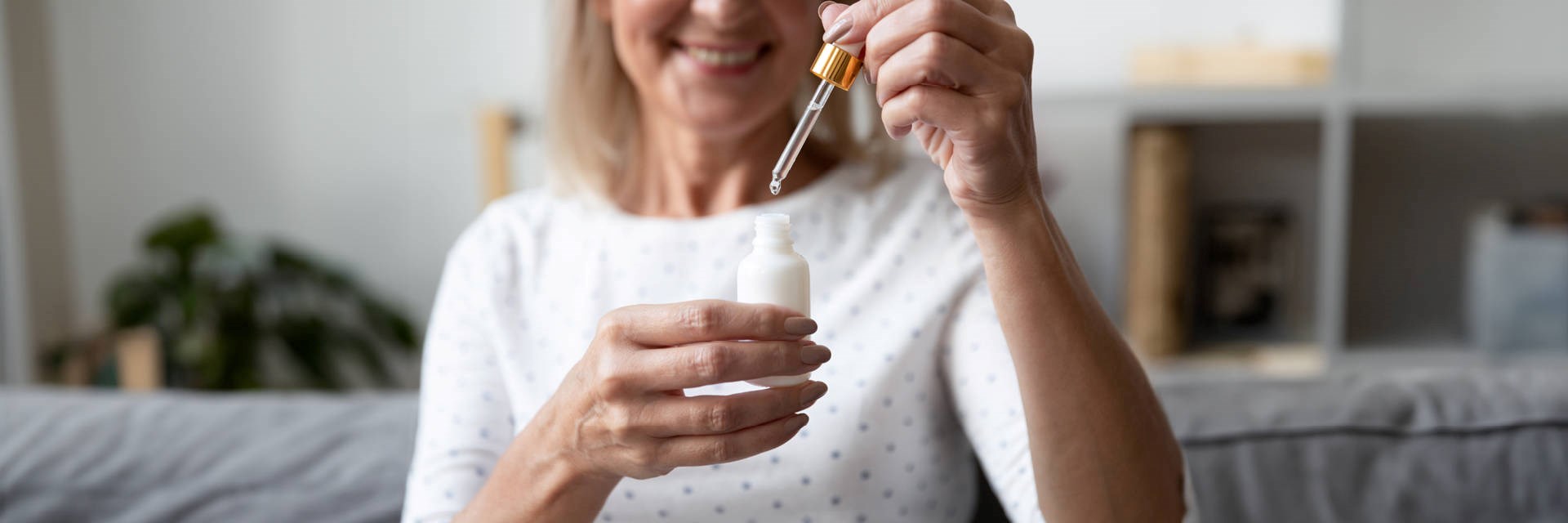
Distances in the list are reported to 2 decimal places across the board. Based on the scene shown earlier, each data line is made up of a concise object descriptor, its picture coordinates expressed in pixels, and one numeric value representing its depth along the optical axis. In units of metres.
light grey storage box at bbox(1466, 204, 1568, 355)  2.13
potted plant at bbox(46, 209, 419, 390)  2.55
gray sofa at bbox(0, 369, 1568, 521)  1.07
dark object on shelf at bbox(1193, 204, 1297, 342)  2.42
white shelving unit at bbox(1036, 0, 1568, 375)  2.11
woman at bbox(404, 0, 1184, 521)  0.70
